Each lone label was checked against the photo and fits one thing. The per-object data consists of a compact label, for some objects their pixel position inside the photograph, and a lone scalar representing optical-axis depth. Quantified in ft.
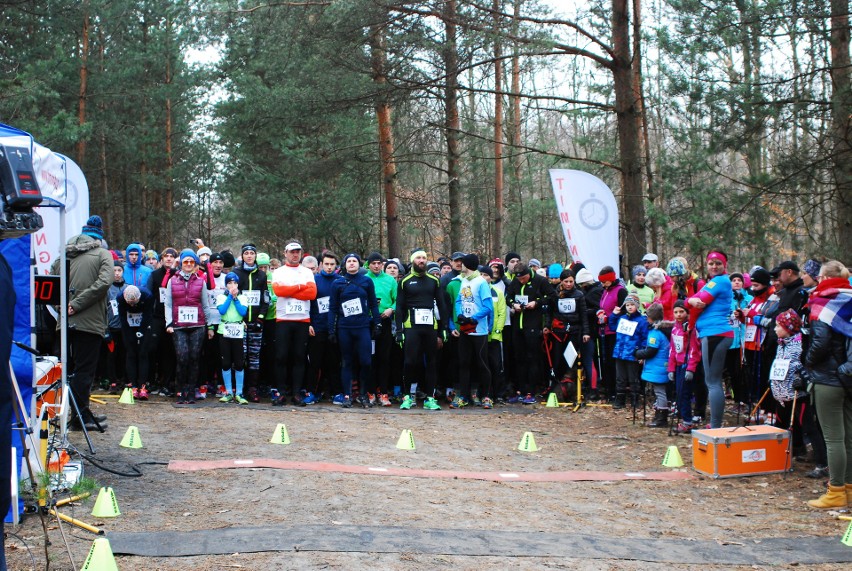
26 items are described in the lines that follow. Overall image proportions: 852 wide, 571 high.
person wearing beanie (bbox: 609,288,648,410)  36.19
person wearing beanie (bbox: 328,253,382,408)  37.91
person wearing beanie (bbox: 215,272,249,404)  38.29
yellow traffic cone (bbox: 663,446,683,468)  27.96
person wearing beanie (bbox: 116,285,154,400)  38.93
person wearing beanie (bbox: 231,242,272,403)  39.06
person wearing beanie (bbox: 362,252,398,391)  39.93
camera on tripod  13.55
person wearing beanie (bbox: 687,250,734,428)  29.37
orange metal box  26.07
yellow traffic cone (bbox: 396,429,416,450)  29.55
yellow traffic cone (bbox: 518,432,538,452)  30.42
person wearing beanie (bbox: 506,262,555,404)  41.27
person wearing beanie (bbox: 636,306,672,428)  33.71
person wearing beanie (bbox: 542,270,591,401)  40.93
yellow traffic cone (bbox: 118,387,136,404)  37.34
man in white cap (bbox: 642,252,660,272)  40.55
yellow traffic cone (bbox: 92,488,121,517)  19.62
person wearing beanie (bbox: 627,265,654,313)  39.32
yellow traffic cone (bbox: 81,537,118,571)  15.11
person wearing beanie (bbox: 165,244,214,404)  36.70
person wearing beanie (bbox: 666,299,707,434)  31.24
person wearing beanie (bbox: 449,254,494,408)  38.96
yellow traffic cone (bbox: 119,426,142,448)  27.17
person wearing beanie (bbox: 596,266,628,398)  40.01
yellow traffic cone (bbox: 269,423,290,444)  29.22
